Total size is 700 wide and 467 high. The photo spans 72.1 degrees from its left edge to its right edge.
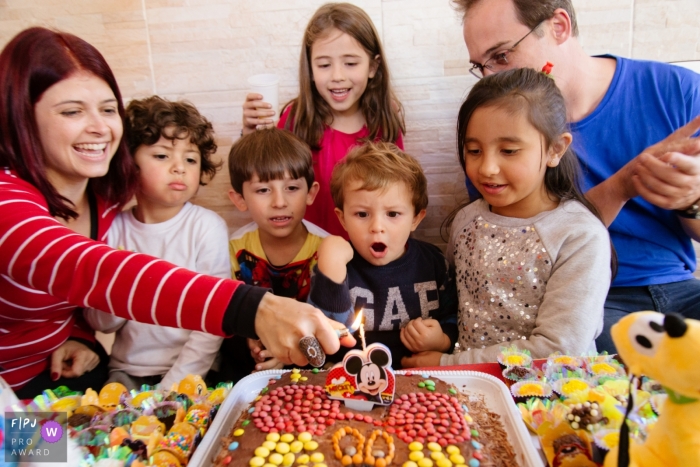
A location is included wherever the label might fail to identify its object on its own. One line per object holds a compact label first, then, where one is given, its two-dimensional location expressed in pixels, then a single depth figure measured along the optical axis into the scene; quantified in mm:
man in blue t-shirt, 1556
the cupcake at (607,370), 975
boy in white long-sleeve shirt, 1555
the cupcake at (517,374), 1015
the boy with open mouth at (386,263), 1362
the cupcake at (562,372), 986
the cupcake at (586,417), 820
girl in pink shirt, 1778
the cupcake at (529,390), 946
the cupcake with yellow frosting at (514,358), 1041
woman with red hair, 920
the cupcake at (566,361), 1011
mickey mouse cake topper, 928
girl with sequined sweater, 1201
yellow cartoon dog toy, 526
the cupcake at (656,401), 833
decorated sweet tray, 815
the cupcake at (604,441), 745
